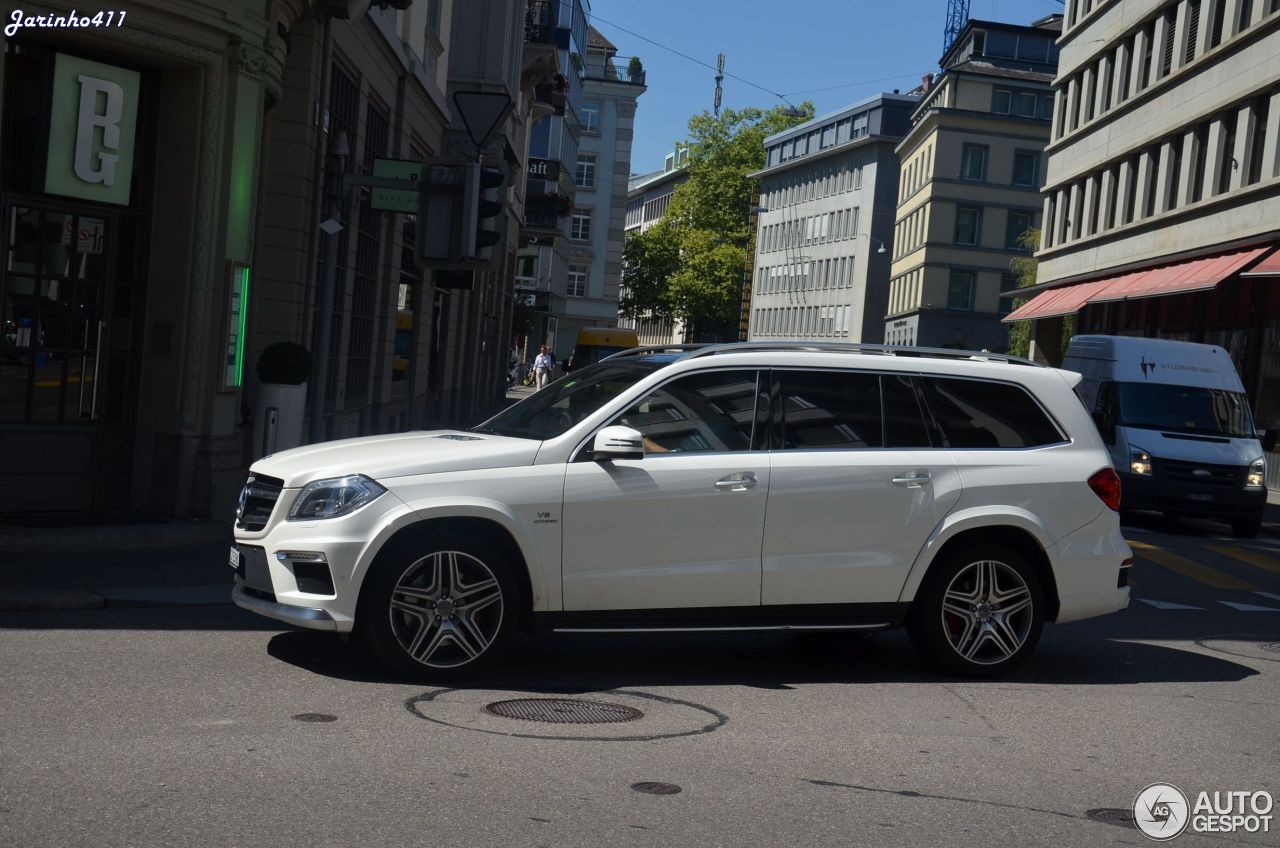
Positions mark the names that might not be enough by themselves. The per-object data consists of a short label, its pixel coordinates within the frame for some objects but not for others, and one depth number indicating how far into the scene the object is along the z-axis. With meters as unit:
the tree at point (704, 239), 118.75
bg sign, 12.36
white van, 21.06
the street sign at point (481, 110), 14.94
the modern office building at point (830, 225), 107.69
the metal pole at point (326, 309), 13.51
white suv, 7.54
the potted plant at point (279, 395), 14.15
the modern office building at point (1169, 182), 35.94
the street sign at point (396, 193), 13.50
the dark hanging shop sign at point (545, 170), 65.69
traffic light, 12.56
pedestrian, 55.91
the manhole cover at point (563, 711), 7.00
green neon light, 13.88
